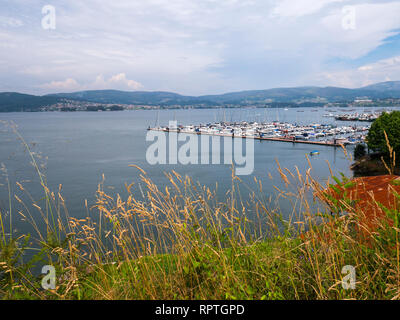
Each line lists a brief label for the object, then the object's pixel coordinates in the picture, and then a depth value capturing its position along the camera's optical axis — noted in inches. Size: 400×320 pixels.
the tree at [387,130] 1068.7
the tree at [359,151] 1441.9
